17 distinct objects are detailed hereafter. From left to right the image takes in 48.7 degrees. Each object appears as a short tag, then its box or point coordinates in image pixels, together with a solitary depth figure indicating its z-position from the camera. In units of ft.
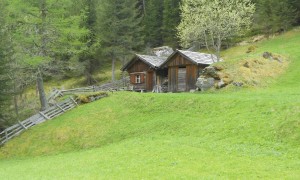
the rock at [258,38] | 195.46
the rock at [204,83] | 116.28
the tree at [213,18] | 139.74
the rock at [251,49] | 174.83
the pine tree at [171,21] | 218.38
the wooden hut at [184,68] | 131.03
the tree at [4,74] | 96.78
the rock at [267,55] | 133.38
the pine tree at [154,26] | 230.07
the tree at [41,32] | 103.42
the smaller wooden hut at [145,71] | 151.84
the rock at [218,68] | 117.70
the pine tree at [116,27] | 192.65
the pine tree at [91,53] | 187.32
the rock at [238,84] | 110.01
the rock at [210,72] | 116.06
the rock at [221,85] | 112.68
